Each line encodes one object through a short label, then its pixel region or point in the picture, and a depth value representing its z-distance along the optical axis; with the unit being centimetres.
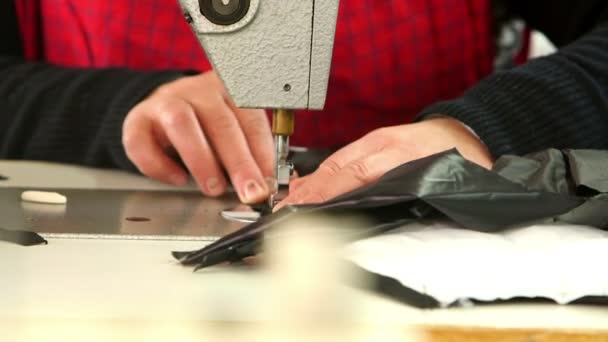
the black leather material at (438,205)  93
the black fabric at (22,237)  97
